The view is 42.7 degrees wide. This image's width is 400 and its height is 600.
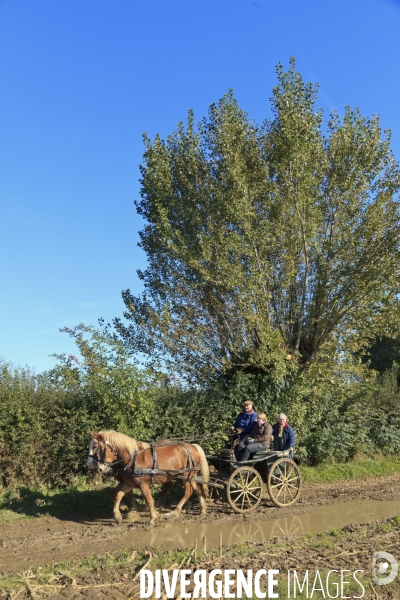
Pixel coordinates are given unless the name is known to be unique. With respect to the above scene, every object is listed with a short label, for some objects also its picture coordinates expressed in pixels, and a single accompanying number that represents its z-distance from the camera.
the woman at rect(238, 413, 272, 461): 9.99
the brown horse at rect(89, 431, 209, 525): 8.88
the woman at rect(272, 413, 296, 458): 10.55
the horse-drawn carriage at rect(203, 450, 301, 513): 9.63
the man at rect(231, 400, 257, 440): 10.63
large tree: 13.23
